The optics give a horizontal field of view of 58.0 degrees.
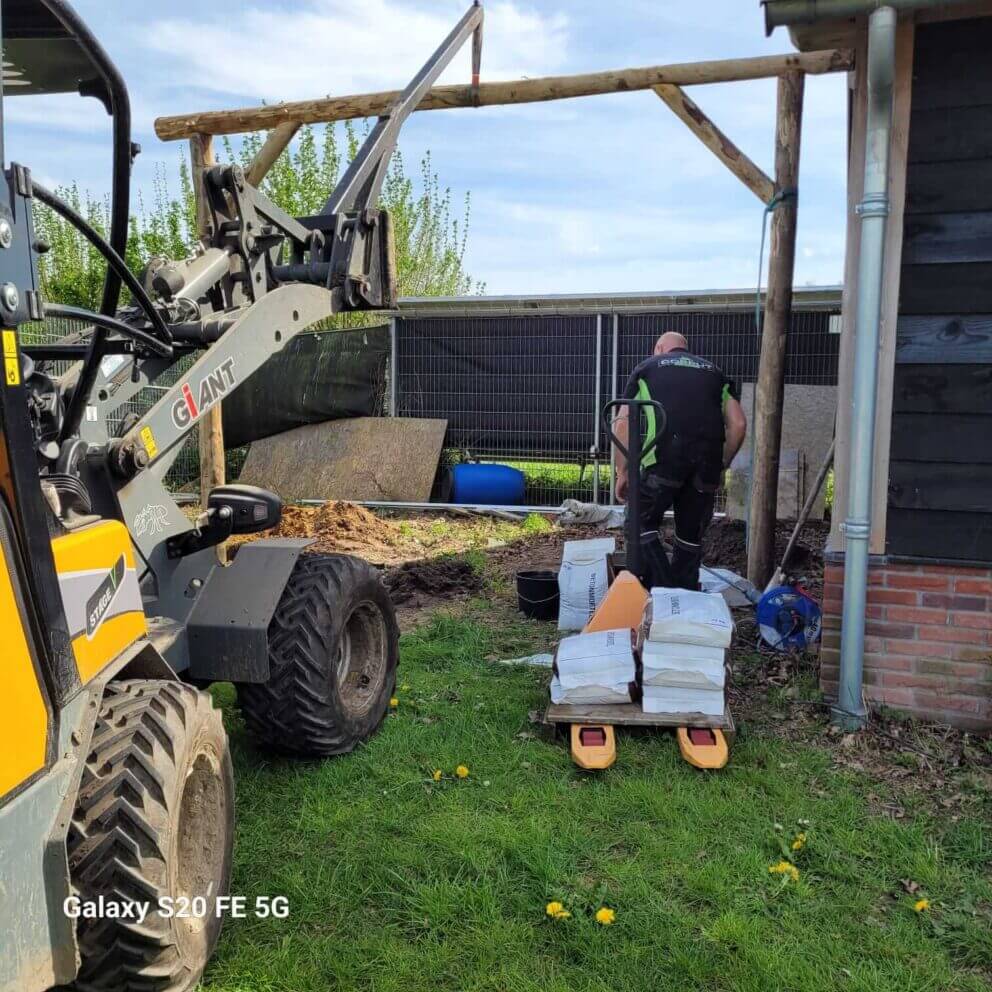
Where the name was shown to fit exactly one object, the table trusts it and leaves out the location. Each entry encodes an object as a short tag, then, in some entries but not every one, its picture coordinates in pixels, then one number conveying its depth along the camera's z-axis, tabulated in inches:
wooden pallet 150.8
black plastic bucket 241.9
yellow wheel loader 71.4
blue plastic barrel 444.5
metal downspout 149.1
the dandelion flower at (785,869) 115.8
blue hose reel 199.9
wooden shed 150.9
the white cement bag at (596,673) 156.1
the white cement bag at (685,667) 152.9
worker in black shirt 209.9
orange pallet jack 144.9
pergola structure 236.2
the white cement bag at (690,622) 153.9
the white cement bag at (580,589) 226.2
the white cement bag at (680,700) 153.0
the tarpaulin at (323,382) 488.1
